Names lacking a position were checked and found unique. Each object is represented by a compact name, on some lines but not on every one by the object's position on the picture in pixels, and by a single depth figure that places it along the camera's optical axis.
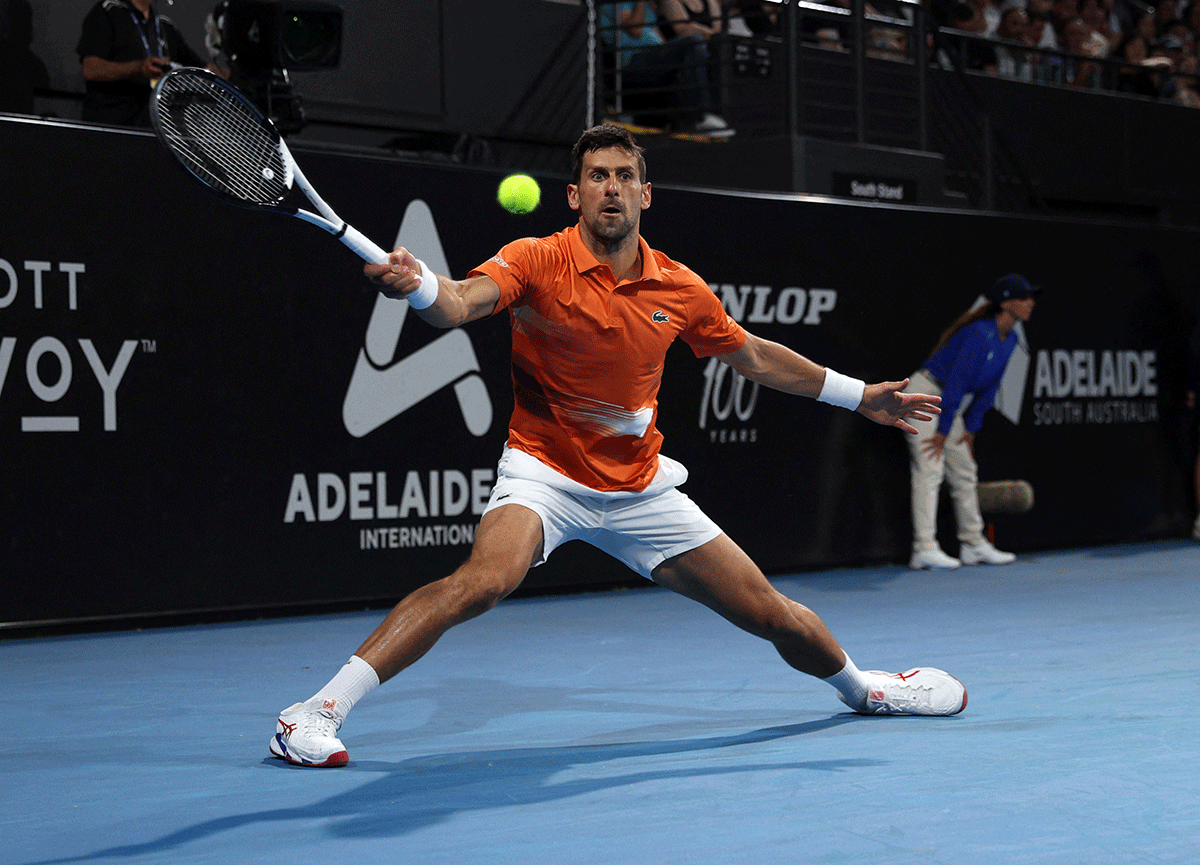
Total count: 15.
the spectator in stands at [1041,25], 14.17
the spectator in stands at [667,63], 11.11
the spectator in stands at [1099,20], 14.94
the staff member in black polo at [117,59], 7.68
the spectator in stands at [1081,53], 14.30
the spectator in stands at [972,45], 13.12
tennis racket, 3.69
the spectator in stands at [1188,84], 14.93
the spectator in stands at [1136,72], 14.56
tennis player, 4.18
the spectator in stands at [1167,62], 14.45
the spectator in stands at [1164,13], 16.05
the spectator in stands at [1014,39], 13.66
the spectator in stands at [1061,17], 14.59
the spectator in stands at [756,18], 12.18
